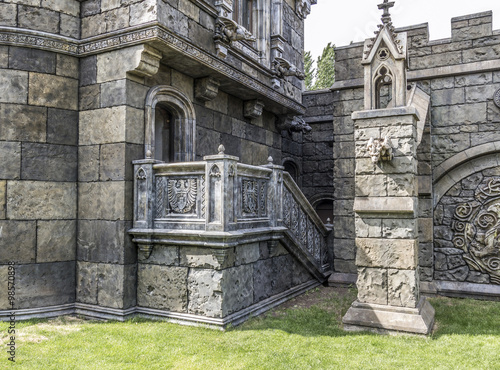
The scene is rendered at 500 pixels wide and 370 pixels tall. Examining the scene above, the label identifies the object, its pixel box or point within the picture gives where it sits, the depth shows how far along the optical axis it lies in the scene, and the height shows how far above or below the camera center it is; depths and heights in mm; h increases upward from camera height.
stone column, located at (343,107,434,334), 5578 -330
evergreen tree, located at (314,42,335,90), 27984 +8696
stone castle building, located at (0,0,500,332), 5859 +411
